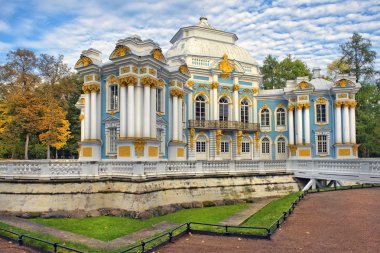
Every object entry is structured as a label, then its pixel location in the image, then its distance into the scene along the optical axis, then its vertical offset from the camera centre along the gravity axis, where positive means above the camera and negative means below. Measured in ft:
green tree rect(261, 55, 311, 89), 141.90 +30.72
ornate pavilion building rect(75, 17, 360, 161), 58.08 +8.39
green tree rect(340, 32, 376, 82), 118.73 +30.32
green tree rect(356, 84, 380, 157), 109.60 +7.07
